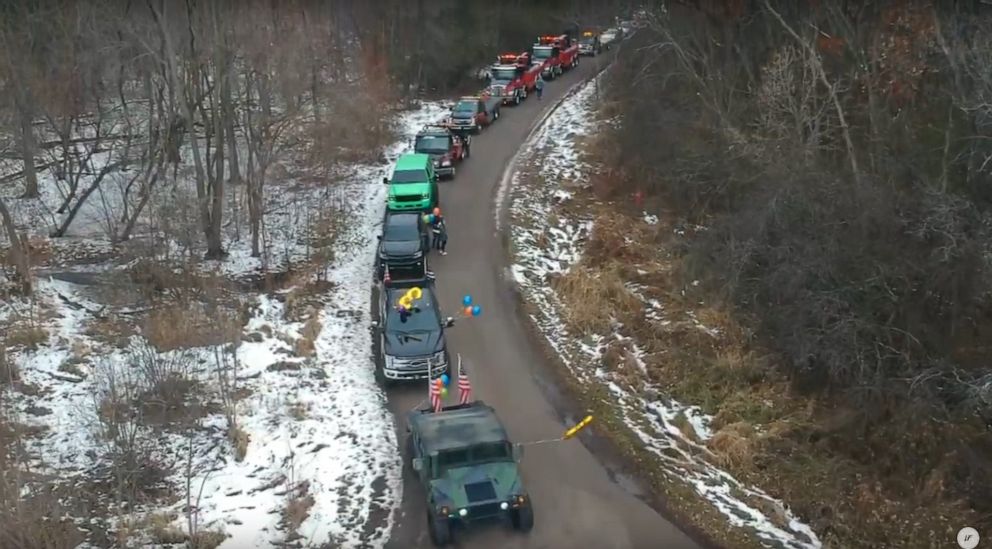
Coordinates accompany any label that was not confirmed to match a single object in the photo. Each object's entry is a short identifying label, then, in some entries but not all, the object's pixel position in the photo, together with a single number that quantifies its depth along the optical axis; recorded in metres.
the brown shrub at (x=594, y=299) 20.02
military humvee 12.29
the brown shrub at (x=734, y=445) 14.75
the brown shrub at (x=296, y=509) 13.07
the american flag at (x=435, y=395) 15.65
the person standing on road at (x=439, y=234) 23.20
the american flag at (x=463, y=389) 16.05
